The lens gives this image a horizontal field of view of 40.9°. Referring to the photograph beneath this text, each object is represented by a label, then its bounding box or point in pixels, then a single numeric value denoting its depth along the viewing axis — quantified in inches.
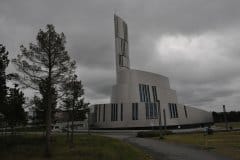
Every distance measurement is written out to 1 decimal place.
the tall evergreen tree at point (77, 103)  1322.6
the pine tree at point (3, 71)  1057.5
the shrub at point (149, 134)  2214.6
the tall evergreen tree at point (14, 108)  1567.7
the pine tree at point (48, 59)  916.0
